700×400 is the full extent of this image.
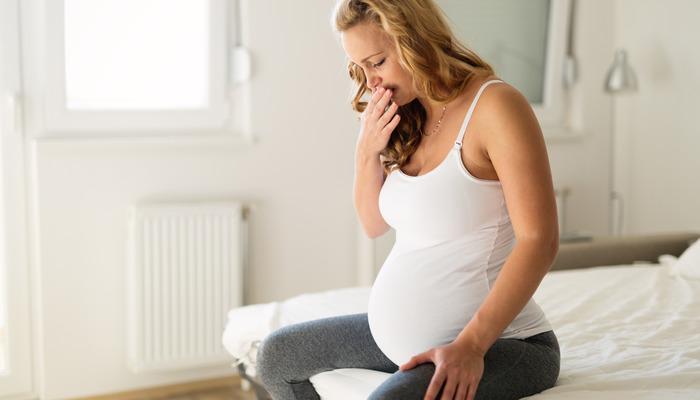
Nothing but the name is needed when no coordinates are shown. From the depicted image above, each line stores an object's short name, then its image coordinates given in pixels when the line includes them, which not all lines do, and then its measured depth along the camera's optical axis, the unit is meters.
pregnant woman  1.35
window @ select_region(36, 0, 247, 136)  2.87
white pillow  2.52
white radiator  2.96
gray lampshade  3.67
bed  1.52
